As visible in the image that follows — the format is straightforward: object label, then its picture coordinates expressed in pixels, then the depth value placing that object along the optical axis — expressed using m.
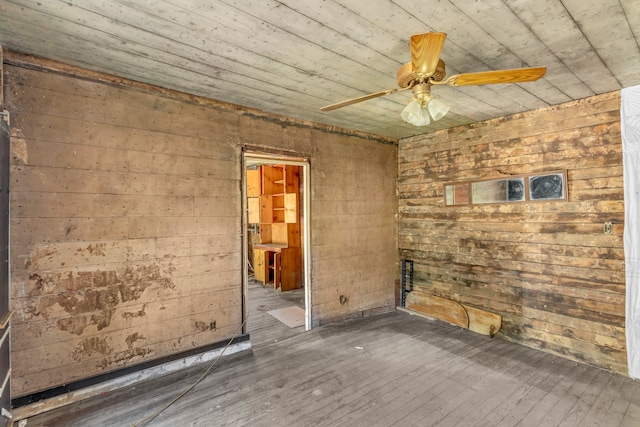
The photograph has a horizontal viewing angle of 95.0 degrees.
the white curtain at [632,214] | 2.68
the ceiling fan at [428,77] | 1.58
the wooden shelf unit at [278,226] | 6.05
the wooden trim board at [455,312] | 3.66
